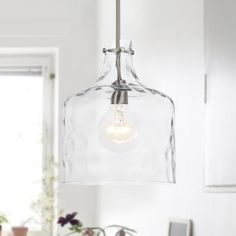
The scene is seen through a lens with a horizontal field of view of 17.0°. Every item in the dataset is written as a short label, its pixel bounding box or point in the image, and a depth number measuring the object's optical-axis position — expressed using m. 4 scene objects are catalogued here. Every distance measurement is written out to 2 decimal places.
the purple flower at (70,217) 3.48
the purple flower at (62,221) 3.42
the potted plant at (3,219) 4.08
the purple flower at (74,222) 3.48
